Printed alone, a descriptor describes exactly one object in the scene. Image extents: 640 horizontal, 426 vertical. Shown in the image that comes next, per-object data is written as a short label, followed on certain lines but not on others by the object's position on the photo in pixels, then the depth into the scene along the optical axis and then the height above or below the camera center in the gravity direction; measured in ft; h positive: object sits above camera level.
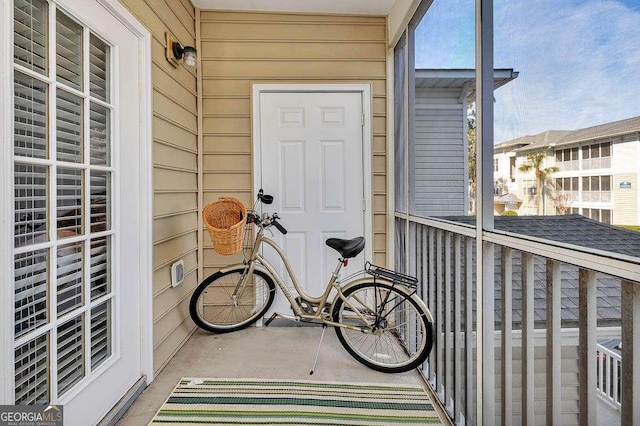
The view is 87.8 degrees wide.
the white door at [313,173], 9.40 +0.97
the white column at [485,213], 4.71 -0.09
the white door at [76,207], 4.12 +0.01
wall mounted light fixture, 7.53 +3.59
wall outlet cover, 7.74 -1.56
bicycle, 6.93 -2.41
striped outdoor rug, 5.66 -3.58
